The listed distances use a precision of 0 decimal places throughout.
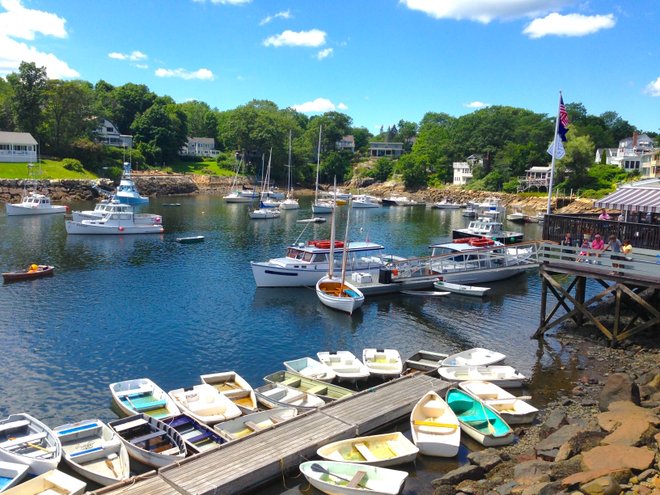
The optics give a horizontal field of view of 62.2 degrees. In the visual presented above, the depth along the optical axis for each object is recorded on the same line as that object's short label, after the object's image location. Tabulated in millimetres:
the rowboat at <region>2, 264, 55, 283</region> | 41656
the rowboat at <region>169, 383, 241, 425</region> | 20109
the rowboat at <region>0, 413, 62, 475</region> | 16594
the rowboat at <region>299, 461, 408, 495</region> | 15375
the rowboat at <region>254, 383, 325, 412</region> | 21312
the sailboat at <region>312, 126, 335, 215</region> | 99938
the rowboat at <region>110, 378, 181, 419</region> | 20906
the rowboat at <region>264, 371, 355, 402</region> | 22672
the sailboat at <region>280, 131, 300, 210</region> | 108344
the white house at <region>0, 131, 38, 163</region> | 113062
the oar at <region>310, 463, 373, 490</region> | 15991
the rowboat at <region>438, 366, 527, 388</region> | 24188
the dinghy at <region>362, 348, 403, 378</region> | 25109
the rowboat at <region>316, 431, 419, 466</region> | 17172
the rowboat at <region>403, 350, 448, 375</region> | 25578
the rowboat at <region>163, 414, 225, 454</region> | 18141
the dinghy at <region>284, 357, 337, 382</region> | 24356
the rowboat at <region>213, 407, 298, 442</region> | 18977
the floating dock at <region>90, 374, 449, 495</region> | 15289
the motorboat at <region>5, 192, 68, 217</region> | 79500
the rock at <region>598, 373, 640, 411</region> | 19562
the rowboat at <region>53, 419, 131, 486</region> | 16641
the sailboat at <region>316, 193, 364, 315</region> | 36344
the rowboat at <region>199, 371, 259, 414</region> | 21761
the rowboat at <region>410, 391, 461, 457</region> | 18328
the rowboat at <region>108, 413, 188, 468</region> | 17266
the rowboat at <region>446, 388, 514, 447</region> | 19047
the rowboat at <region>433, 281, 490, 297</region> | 41750
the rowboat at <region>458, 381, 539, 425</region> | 20734
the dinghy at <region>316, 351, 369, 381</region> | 24745
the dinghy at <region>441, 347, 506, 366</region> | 25984
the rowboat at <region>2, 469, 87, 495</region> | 15023
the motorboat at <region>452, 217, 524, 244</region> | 64438
